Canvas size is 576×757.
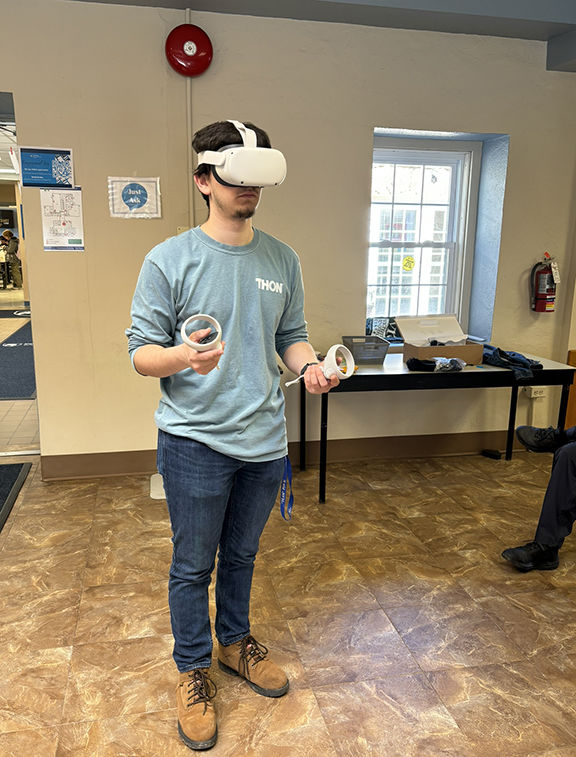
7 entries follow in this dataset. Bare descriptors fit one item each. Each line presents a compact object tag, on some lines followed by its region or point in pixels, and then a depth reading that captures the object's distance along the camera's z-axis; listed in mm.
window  4068
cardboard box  3668
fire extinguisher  4016
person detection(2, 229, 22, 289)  14359
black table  3447
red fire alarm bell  3260
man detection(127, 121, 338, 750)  1553
